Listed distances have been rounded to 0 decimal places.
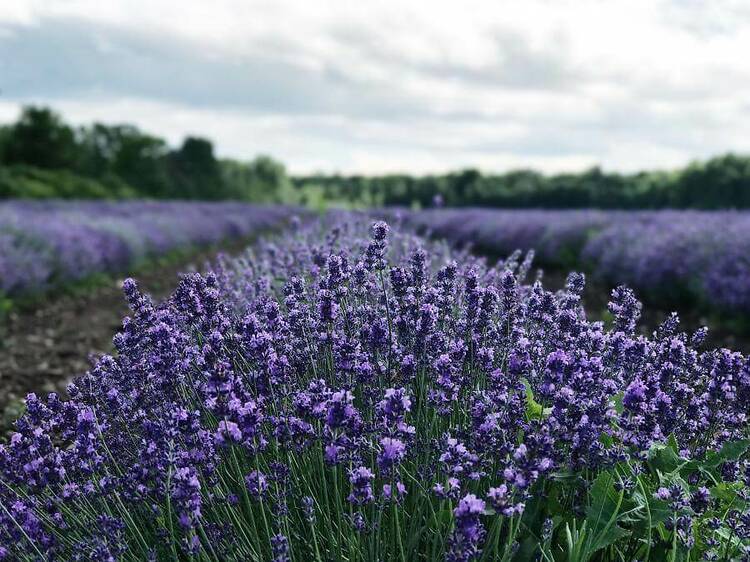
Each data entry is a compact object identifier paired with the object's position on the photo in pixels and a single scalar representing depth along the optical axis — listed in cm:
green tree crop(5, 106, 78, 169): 4125
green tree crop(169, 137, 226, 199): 5925
